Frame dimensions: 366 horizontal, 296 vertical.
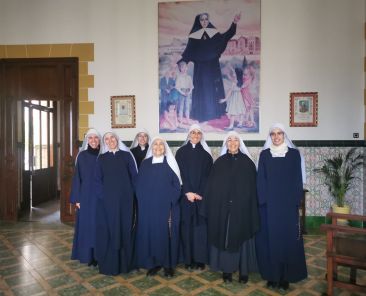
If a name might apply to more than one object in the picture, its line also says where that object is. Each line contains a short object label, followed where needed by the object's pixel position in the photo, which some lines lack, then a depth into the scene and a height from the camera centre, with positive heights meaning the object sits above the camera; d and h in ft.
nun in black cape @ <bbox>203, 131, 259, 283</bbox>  9.37 -2.24
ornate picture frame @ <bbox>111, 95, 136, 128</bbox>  16.60 +1.49
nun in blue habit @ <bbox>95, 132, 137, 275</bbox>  10.07 -2.49
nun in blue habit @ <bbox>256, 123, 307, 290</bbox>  9.17 -2.26
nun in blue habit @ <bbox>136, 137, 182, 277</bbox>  10.07 -2.44
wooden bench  8.02 -3.06
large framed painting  15.98 +3.87
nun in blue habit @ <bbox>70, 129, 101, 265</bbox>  11.02 -2.41
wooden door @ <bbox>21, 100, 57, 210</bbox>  18.94 -0.93
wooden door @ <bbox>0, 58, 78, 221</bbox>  17.04 +1.68
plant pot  14.48 -3.32
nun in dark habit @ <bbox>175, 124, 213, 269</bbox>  10.54 -2.34
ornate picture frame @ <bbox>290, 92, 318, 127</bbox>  15.65 +1.54
